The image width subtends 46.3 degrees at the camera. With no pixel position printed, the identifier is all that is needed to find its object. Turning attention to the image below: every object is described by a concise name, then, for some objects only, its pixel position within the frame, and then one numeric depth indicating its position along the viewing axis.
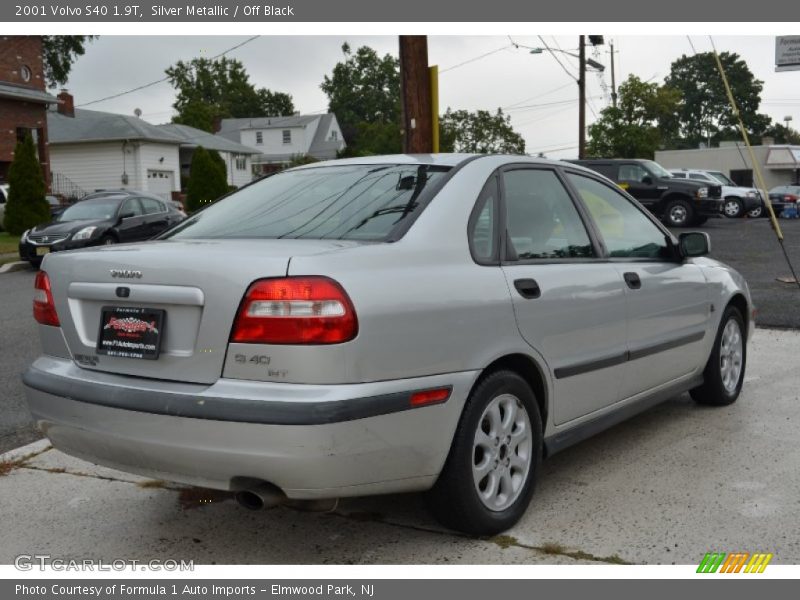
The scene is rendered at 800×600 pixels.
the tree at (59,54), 52.66
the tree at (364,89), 102.00
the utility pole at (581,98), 34.44
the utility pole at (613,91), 48.75
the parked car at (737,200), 32.41
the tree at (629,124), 45.06
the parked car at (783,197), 34.38
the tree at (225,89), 94.31
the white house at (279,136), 73.69
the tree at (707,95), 96.62
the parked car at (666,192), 25.31
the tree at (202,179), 29.84
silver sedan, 3.21
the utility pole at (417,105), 10.48
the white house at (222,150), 49.67
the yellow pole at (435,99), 10.49
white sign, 14.45
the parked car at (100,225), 16.89
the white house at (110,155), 43.38
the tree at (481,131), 67.12
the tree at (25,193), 22.88
